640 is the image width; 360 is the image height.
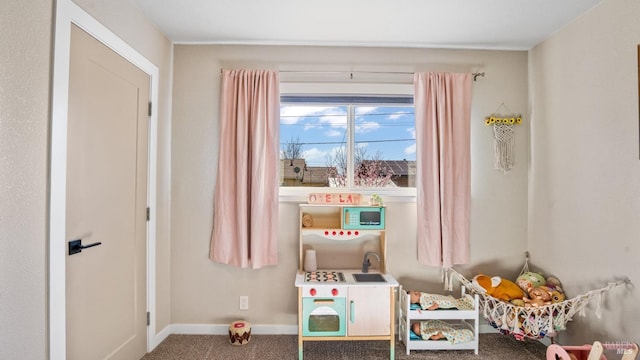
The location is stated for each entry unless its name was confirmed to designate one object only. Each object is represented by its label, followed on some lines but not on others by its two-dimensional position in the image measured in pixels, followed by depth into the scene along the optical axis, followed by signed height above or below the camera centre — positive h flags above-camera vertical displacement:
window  3.06 +0.39
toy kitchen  2.54 -0.69
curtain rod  2.96 +0.97
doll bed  2.61 -1.01
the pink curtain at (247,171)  2.81 +0.13
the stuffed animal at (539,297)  2.43 -0.78
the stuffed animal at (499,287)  2.61 -0.76
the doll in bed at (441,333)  2.61 -1.09
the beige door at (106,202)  1.82 -0.10
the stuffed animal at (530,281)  2.67 -0.72
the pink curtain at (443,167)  2.84 +0.16
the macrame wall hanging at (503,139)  2.96 +0.41
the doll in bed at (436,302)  2.65 -0.88
